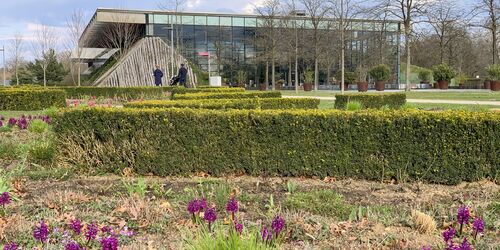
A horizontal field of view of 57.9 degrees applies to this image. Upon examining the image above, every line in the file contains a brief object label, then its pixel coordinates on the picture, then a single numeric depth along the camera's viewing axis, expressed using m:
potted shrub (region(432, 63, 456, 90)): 33.06
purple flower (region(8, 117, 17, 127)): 9.84
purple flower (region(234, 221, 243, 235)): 2.59
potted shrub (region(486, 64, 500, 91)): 27.64
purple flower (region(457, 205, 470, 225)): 3.03
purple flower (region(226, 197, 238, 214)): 2.98
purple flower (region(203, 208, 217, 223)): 2.77
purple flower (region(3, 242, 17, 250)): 2.32
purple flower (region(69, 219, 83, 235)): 2.89
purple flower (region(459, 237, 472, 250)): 2.19
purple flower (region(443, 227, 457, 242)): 2.52
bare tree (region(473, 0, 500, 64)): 32.69
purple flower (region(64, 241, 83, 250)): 2.23
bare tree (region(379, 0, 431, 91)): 29.58
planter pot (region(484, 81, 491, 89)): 30.72
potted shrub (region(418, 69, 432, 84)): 43.19
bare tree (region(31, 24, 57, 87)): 45.15
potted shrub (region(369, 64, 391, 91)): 33.53
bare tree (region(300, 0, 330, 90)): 37.92
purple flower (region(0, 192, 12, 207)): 3.49
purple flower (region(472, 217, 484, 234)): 2.86
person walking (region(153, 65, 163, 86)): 27.59
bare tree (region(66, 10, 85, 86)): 39.02
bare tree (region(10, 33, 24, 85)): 50.86
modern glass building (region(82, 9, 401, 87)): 40.38
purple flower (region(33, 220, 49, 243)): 2.61
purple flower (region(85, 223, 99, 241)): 2.65
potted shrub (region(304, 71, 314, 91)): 38.75
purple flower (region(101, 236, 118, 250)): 2.22
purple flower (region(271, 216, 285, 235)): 2.72
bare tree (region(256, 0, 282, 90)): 39.31
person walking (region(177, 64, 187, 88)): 26.50
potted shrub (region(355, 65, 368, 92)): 42.16
